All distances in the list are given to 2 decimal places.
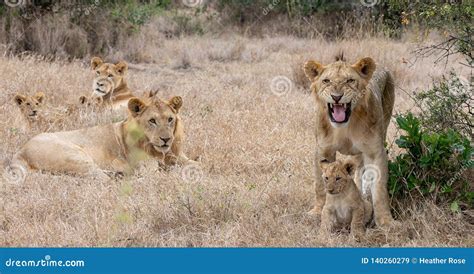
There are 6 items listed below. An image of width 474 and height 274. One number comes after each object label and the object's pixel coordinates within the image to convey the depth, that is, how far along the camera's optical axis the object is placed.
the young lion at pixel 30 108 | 15.20
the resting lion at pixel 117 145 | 12.52
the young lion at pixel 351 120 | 9.07
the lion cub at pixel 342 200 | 9.35
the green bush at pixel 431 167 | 9.94
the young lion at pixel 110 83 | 17.11
